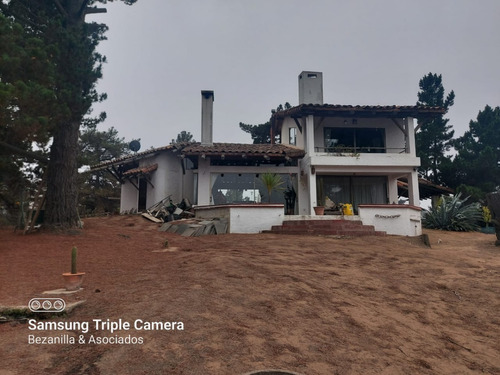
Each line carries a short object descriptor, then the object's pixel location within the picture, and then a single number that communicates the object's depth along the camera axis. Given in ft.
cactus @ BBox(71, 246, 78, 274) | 16.69
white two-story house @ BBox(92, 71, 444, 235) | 53.06
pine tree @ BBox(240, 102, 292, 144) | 97.76
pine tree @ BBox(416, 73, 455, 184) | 86.84
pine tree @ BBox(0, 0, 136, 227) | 32.68
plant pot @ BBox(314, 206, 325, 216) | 46.16
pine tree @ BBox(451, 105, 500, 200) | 79.90
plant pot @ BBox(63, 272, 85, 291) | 16.24
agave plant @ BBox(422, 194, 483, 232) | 50.31
